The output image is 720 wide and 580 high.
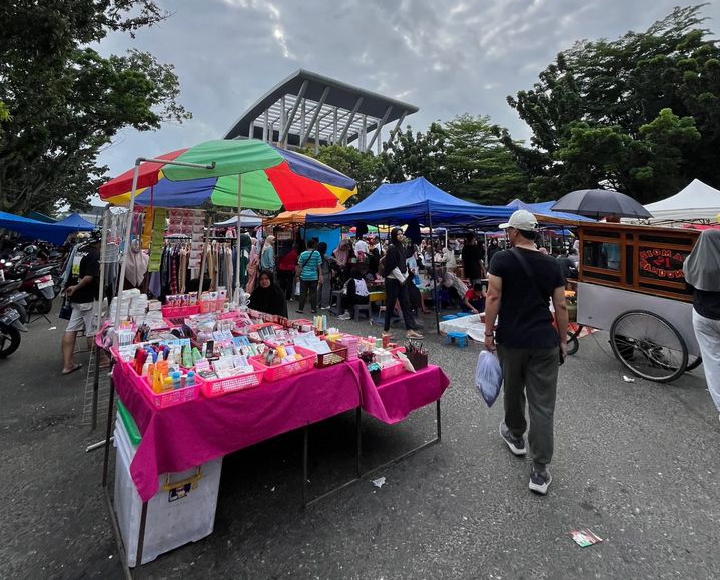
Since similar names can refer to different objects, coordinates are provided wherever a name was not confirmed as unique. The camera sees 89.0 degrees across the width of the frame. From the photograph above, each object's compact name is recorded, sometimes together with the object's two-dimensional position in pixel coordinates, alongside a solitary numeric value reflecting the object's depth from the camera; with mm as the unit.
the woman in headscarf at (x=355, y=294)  8180
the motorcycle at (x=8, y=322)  5375
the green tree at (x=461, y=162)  21266
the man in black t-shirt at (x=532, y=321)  2473
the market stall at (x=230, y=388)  1902
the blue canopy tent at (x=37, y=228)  9221
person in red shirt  9984
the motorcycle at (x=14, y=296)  5671
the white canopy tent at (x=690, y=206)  9000
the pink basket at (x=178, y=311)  4070
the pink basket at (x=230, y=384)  2055
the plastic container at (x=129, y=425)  2045
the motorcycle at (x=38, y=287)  8500
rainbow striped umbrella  2854
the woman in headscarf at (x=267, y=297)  5035
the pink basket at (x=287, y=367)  2299
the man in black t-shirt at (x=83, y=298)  4531
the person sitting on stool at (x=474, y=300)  8953
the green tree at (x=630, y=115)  13594
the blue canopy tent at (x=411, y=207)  6852
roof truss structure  39312
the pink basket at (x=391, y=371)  2836
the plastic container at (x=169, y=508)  1960
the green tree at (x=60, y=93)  6266
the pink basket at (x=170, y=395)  1897
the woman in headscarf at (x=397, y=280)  6578
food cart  4094
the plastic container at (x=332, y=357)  2514
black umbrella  7379
